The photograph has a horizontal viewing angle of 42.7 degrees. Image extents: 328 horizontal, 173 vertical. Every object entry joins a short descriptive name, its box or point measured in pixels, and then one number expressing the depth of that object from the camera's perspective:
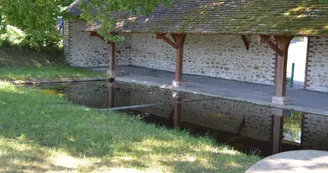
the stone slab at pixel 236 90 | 11.07
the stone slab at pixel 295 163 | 4.20
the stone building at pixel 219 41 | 10.74
